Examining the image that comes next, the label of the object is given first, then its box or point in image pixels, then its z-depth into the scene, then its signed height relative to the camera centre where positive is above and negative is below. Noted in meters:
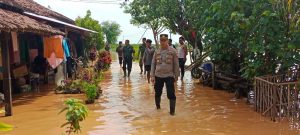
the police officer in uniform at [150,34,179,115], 8.52 -0.27
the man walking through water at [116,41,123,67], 21.16 +0.32
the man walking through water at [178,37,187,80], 14.94 +0.07
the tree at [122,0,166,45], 22.78 +2.77
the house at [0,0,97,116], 8.73 +0.70
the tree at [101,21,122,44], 65.81 +4.52
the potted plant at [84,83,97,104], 10.23 -0.97
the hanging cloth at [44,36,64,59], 13.29 +0.34
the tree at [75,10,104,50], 33.19 +2.60
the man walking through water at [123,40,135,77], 16.38 +0.15
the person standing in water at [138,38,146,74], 17.38 +0.26
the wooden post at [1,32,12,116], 8.66 -0.39
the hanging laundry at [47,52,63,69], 13.22 -0.11
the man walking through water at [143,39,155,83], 13.33 -0.02
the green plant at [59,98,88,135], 5.25 -0.76
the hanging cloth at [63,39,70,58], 13.60 +0.27
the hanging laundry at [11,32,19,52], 11.69 +0.52
